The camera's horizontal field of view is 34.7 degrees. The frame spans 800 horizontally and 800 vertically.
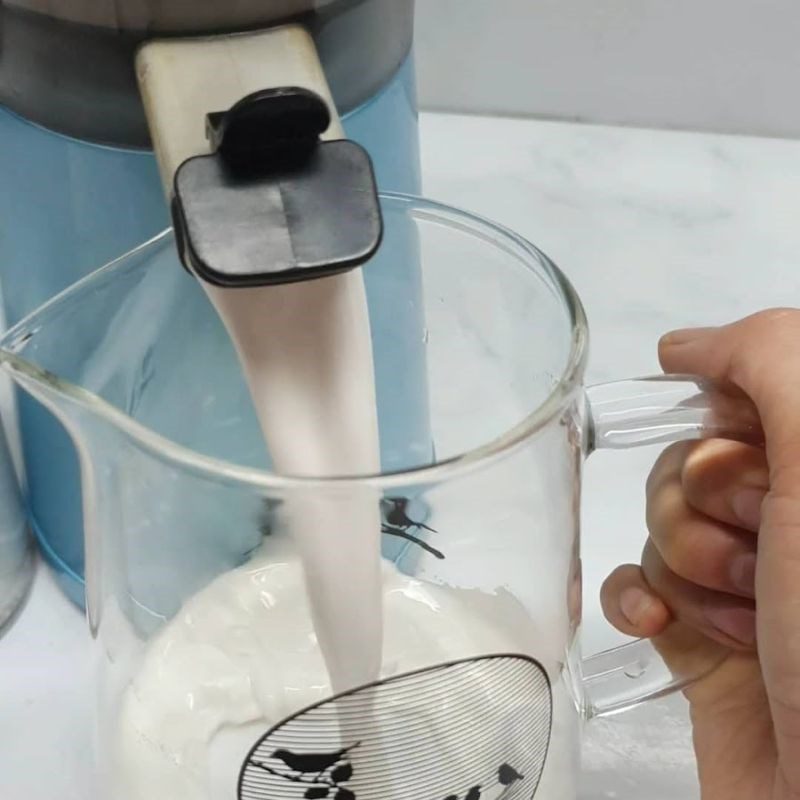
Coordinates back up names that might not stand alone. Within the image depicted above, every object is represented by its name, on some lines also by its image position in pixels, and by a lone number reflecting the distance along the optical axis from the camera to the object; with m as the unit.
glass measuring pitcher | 0.26
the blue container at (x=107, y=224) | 0.33
